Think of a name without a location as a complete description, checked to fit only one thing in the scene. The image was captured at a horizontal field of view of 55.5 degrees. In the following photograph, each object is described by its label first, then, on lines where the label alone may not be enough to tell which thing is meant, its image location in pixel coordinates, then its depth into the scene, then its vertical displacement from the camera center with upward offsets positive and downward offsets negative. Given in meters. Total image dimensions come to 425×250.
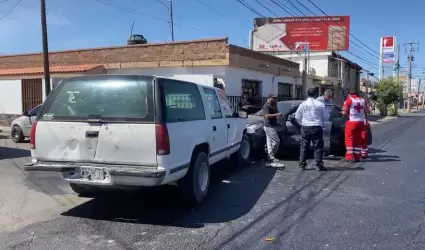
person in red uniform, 9.55 -0.53
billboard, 35.41 +6.08
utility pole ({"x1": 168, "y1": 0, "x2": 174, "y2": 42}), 37.00 +7.41
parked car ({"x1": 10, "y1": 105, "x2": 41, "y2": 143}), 13.45 -0.93
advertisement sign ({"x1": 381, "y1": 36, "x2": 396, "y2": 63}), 47.66 +6.42
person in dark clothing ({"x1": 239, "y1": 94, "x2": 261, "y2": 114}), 17.61 -0.09
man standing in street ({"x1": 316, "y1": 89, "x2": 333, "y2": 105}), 10.16 +0.11
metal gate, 19.59 +0.40
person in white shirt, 8.34 -0.47
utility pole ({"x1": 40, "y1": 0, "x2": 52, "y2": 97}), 14.31 +2.29
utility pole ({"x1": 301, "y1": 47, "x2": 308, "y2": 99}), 25.16 +1.33
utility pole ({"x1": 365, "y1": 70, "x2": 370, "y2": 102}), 50.56 +2.66
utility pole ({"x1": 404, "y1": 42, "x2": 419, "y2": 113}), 64.44 +7.34
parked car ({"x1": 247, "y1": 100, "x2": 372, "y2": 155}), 9.67 -0.69
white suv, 4.82 -0.40
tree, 38.22 +0.92
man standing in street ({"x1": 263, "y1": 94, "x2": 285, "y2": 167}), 9.13 -0.54
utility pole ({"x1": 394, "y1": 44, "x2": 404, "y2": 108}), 50.46 +4.75
